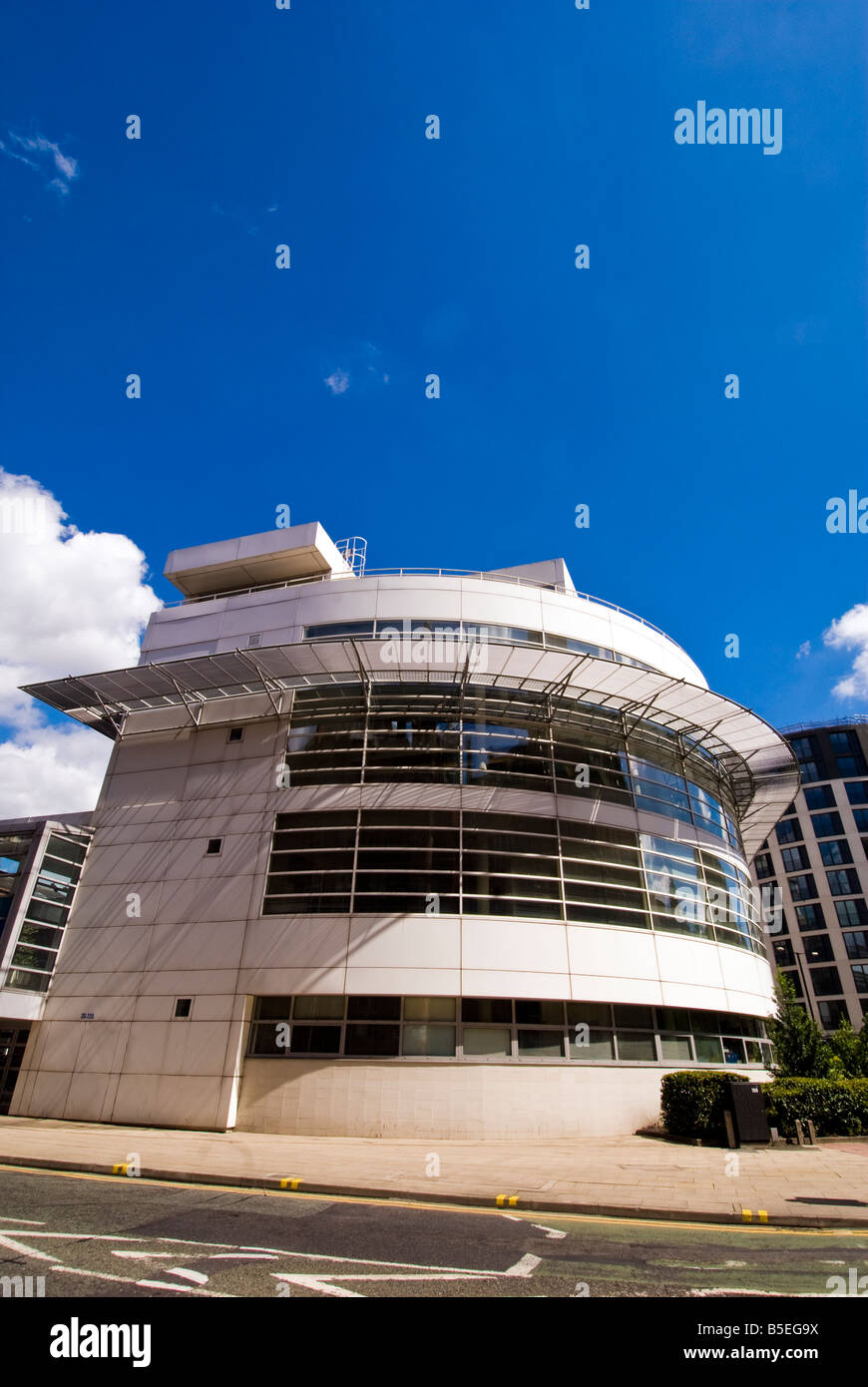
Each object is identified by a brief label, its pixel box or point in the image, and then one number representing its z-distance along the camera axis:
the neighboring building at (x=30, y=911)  20.39
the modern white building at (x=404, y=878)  18.33
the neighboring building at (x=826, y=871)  65.75
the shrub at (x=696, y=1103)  16.48
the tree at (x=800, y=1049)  19.45
